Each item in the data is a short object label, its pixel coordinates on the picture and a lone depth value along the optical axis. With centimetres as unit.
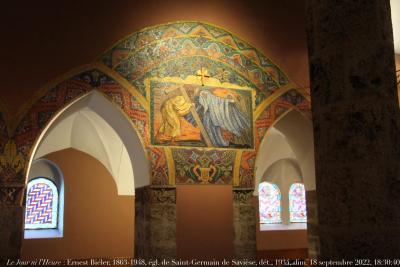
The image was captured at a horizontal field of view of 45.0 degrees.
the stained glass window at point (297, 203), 1479
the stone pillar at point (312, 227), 913
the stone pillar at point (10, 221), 650
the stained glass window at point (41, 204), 1106
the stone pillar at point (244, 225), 785
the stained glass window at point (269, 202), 1449
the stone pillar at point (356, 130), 281
